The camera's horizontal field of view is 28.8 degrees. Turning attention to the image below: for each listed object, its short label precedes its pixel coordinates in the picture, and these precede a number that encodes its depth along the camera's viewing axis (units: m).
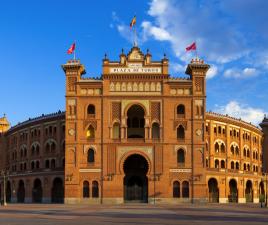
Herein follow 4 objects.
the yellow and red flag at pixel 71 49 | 85.59
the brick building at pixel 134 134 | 82.25
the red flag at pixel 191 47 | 83.62
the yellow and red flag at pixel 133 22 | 86.69
